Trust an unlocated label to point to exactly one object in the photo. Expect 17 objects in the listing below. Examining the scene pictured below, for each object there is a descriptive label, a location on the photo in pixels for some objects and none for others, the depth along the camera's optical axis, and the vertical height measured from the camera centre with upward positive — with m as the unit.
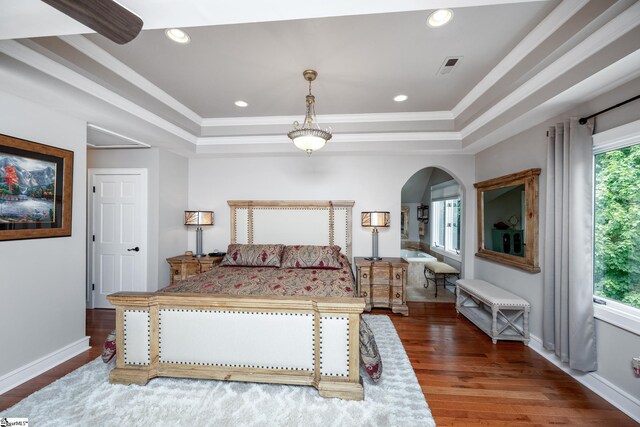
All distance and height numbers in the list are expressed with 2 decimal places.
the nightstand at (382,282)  3.66 -0.97
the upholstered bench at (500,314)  2.82 -1.15
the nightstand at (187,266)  3.75 -0.76
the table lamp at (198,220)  4.02 -0.09
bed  1.90 -0.97
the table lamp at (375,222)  3.83 -0.11
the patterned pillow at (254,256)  3.61 -0.59
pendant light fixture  2.45 +0.77
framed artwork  2.05 +0.22
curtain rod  1.79 +0.81
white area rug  1.70 -1.37
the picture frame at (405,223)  8.54 -0.27
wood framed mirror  2.79 -0.05
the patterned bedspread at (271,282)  2.48 -0.74
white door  3.66 -0.23
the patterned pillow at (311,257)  3.57 -0.60
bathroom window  6.03 -0.05
